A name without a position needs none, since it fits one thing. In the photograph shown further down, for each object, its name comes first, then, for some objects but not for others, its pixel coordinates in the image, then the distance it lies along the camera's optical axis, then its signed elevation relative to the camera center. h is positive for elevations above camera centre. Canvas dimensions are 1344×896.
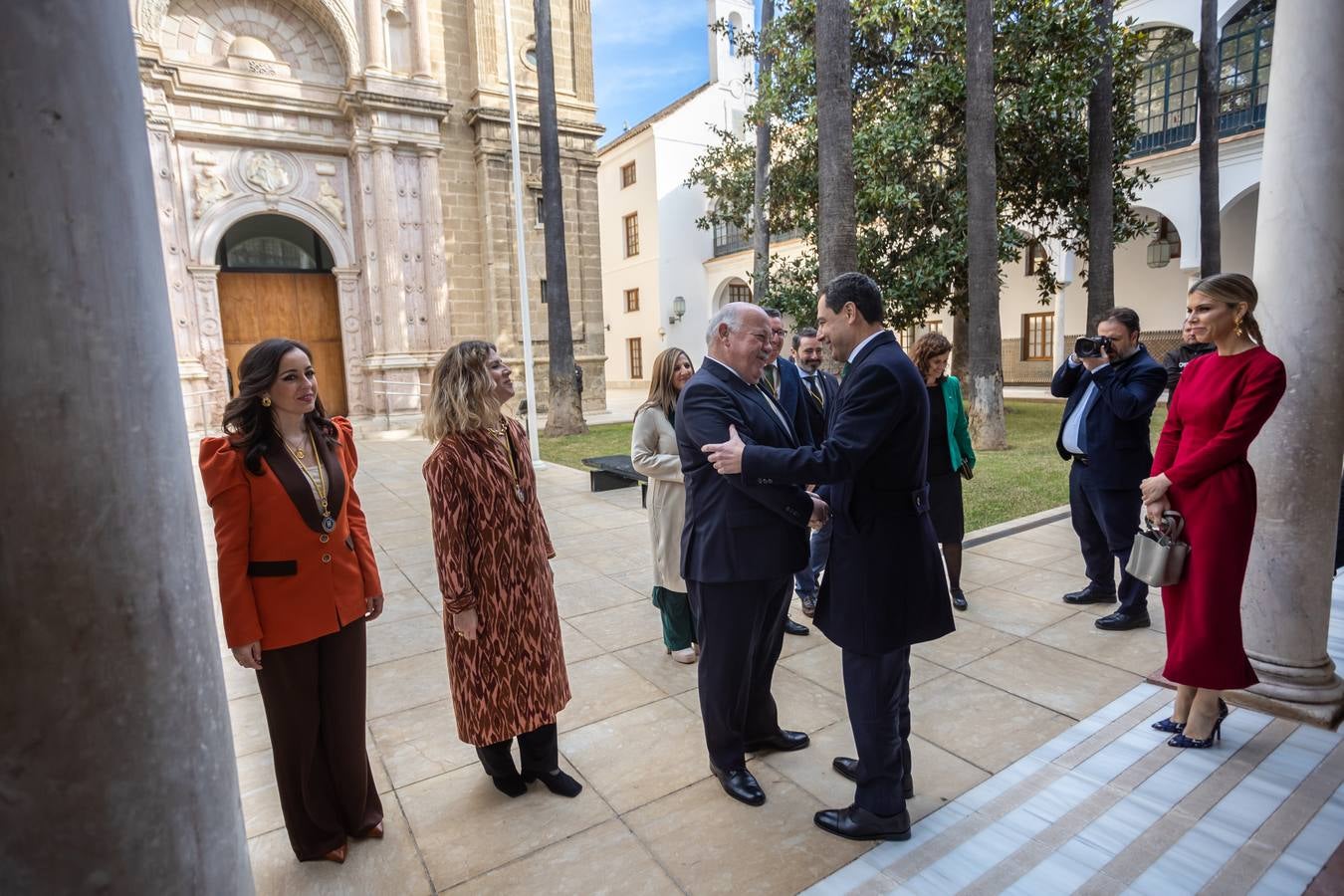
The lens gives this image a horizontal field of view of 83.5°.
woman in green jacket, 4.77 -0.63
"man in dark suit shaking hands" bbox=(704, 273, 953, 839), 2.48 -0.61
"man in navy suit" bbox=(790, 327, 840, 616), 4.60 -0.26
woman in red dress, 2.93 -0.58
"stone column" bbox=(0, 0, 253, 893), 1.00 -0.16
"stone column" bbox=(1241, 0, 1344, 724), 3.13 -0.12
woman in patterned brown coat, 2.78 -0.78
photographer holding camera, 4.38 -0.53
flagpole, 11.73 +1.51
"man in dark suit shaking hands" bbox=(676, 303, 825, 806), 2.73 -0.66
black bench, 8.85 -1.39
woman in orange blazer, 2.42 -0.70
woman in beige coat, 4.10 -0.70
